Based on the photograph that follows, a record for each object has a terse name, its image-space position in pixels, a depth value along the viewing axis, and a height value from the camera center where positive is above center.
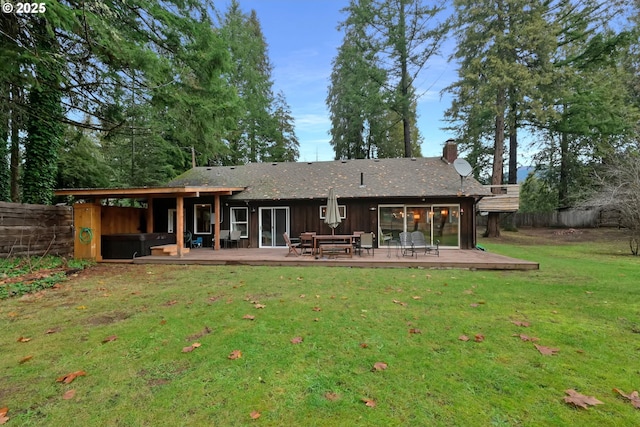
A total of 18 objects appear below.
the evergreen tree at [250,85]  23.42 +10.77
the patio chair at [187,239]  13.56 -0.88
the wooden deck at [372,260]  8.53 -1.32
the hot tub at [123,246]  10.48 -0.89
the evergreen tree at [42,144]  9.43 +2.53
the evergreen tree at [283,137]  26.38 +7.21
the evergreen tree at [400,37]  20.36 +12.25
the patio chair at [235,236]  13.27 -0.75
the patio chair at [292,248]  10.71 -1.06
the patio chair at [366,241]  10.27 -0.81
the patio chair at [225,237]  13.34 -0.80
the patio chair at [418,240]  10.65 -0.84
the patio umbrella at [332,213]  10.80 +0.15
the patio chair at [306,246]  10.98 -1.03
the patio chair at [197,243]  13.85 -1.08
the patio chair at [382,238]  12.77 -0.90
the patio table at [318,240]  10.19 -0.78
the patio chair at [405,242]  10.54 -0.89
